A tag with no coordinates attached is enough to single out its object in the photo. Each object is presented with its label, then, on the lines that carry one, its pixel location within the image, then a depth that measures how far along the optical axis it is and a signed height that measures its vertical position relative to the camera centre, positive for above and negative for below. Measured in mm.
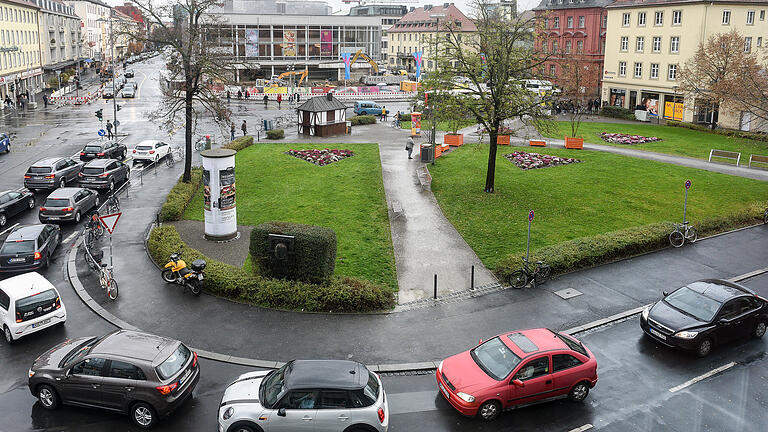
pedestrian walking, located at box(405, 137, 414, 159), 38812 -3280
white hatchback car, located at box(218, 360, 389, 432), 11016 -5623
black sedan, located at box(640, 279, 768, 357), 15023 -5464
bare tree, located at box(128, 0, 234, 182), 30969 +2068
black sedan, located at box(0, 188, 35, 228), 26281 -4934
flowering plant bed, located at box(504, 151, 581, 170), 36938 -3866
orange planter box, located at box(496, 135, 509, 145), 44734 -3136
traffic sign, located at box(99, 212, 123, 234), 19047 -4009
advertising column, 22969 -3795
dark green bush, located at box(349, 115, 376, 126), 55875 -2266
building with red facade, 74688 +8494
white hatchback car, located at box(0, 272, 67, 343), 15625 -5543
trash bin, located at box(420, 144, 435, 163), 37531 -3532
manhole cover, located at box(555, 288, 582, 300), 18477 -5898
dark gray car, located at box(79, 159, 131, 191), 31359 -4232
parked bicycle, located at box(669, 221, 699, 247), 22719 -5032
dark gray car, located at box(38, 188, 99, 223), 25859 -4859
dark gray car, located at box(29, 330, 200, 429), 12023 -5682
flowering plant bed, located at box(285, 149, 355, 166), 38125 -3866
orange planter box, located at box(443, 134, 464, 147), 44656 -3169
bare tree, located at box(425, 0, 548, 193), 28766 +1190
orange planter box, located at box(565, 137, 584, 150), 42500 -3131
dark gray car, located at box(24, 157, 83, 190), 31078 -4272
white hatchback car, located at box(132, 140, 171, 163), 38906 -3756
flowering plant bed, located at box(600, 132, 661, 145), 46219 -3083
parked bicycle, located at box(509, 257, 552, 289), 18959 -5501
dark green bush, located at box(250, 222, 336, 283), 17781 -4583
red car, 12219 -5654
